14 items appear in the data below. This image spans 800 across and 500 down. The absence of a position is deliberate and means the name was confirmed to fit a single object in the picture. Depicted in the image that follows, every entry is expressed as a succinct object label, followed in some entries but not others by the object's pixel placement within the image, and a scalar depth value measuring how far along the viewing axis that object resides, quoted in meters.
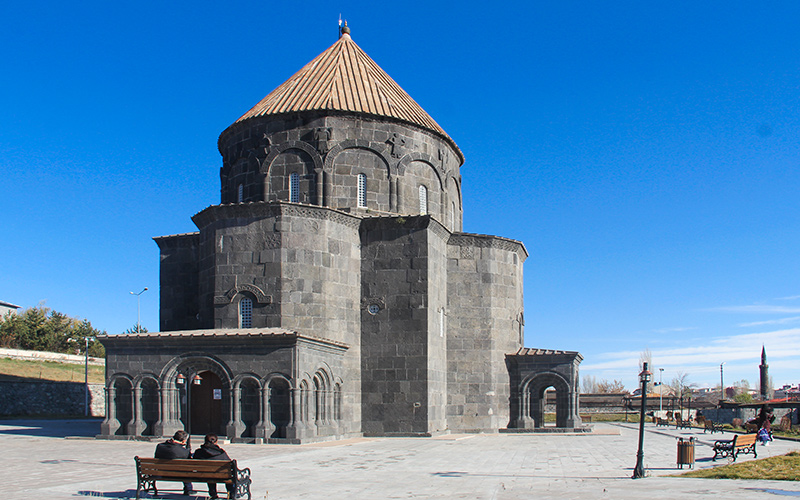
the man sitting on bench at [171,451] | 12.71
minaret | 93.96
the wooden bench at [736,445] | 18.83
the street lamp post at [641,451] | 15.08
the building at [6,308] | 87.19
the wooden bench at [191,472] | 11.88
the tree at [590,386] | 135.12
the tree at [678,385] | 94.25
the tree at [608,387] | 108.45
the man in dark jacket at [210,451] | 12.62
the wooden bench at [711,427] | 31.76
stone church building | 24.77
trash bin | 16.67
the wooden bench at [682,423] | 36.54
